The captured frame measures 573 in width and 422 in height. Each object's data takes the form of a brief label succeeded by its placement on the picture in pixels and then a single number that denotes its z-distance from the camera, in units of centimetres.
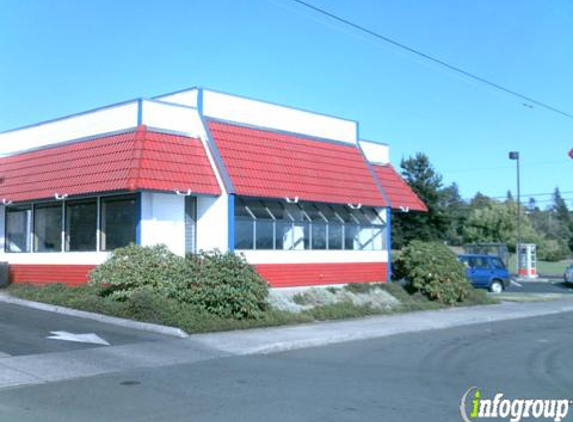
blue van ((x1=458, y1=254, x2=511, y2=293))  3288
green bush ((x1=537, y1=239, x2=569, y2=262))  8550
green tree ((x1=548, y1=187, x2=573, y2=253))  11112
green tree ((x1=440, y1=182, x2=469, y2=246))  5359
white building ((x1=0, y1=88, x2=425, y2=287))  2030
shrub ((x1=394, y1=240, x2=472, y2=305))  2423
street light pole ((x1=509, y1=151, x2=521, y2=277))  4603
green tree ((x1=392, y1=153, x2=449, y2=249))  4617
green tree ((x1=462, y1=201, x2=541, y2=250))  7519
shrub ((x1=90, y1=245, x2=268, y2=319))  1695
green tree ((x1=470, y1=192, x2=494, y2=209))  10956
